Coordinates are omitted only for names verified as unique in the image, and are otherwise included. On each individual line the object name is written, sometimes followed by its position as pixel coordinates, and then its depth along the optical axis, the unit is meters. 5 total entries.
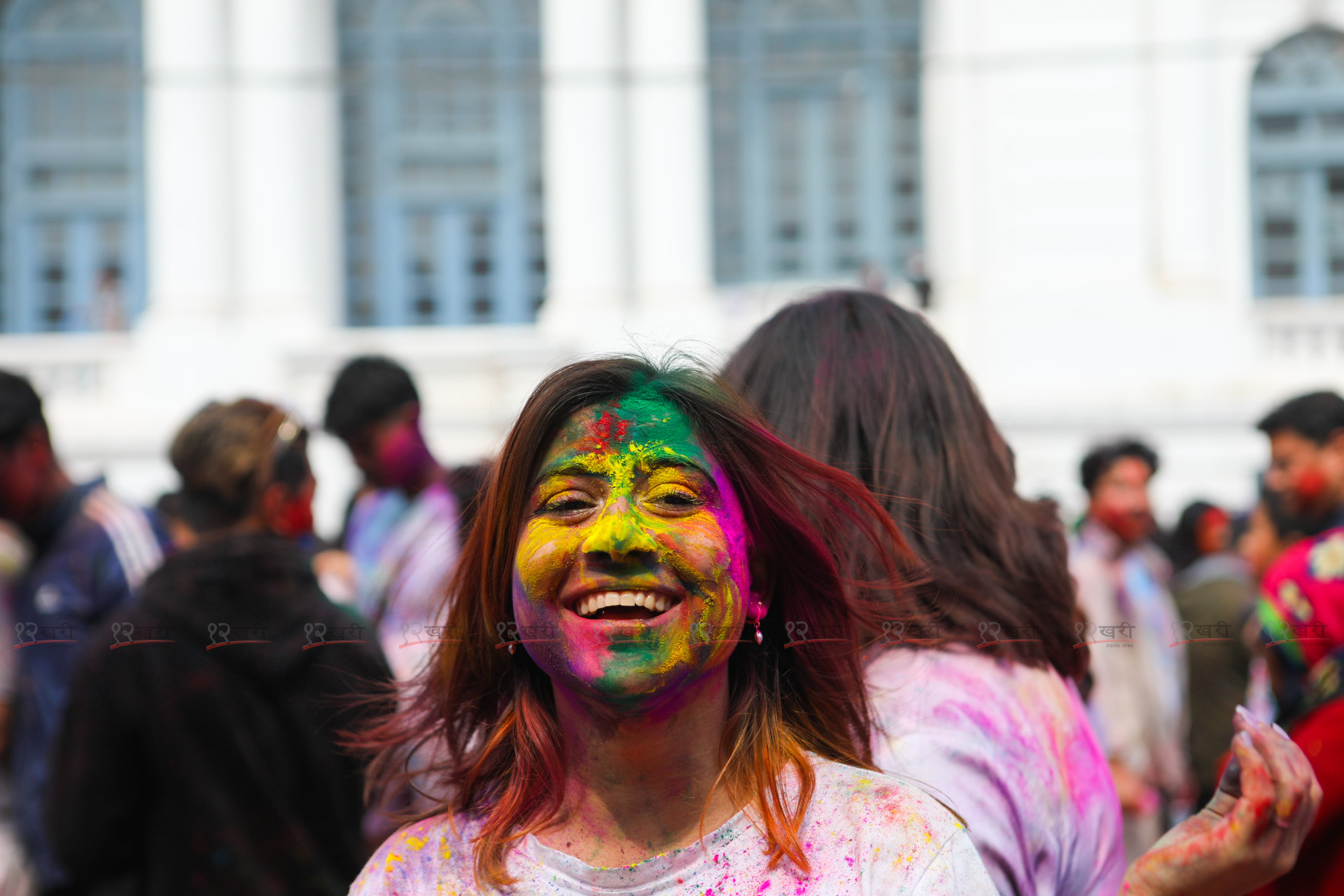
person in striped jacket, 3.08
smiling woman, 1.41
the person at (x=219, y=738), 2.62
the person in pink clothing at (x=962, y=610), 1.89
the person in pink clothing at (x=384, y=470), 4.14
